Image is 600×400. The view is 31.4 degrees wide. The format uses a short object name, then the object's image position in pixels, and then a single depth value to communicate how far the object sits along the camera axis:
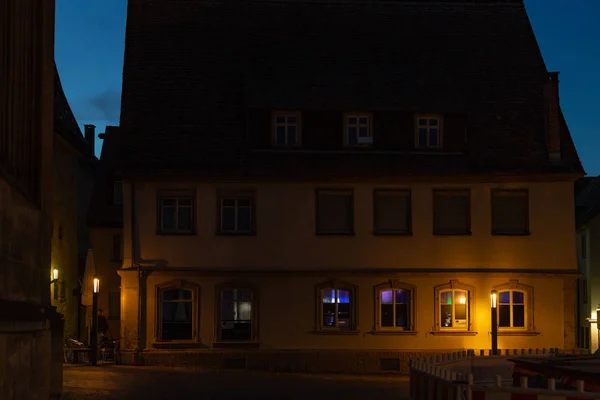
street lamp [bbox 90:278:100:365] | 31.88
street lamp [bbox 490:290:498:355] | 32.53
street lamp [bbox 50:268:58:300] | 37.88
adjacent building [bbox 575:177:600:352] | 50.69
